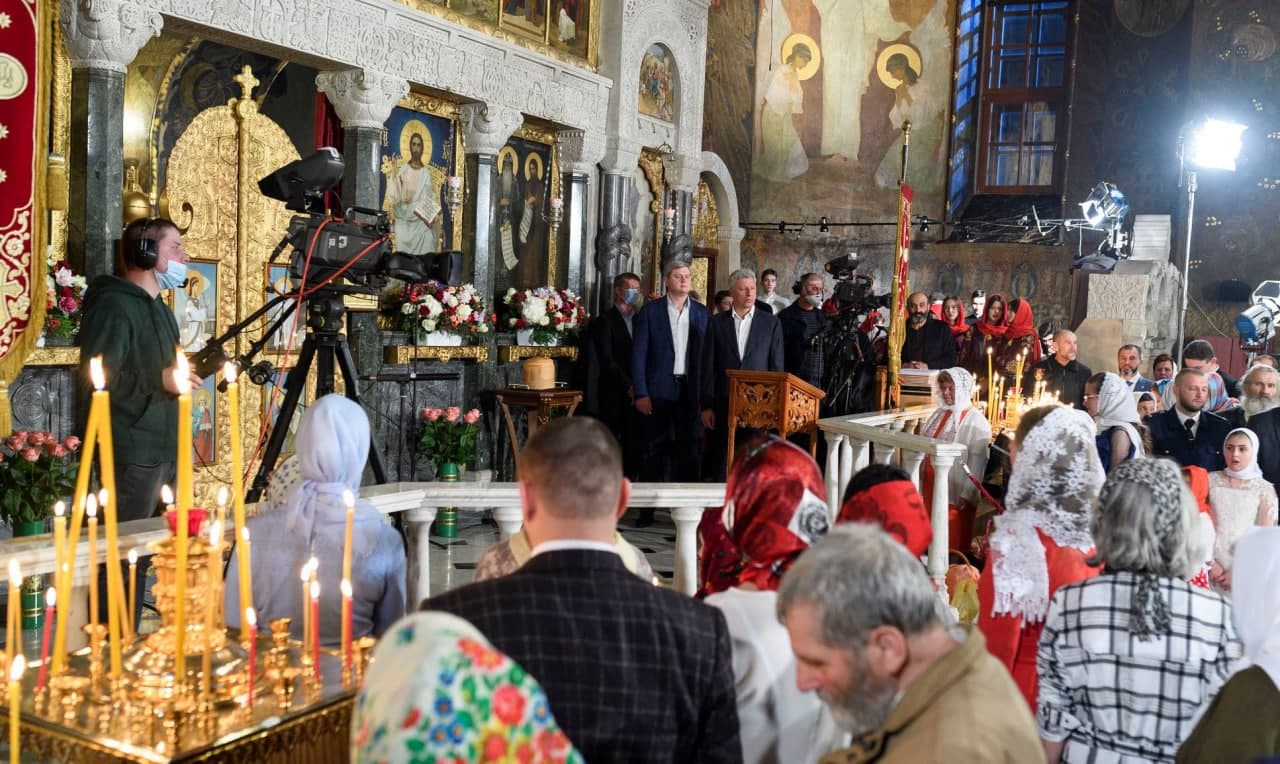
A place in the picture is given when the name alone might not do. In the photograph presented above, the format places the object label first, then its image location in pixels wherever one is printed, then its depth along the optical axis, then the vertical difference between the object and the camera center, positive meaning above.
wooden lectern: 7.15 -0.51
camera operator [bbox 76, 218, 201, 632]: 4.62 -0.27
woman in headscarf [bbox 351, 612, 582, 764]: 1.24 -0.41
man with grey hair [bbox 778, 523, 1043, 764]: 1.68 -0.48
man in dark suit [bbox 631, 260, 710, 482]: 8.47 -0.41
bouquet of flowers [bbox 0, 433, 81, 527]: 5.55 -0.86
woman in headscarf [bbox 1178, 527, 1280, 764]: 2.11 -0.67
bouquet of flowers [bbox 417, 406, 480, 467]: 8.64 -0.94
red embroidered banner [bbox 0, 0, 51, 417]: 5.56 +0.51
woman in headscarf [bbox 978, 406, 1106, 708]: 3.38 -0.59
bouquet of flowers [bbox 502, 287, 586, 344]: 9.84 -0.03
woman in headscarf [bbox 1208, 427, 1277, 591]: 5.07 -0.67
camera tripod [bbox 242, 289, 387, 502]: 4.58 -0.23
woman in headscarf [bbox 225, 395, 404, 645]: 2.90 -0.59
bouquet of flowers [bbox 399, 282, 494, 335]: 8.64 -0.04
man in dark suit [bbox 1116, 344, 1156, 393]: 9.26 -0.26
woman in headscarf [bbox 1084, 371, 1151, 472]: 5.63 -0.43
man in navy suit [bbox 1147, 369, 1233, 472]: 6.10 -0.49
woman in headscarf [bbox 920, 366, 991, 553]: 6.64 -0.55
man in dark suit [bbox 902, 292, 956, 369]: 10.63 -0.17
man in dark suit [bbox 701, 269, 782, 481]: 8.43 -0.27
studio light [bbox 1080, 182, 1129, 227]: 16.34 +1.63
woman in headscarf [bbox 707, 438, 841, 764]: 2.37 -0.57
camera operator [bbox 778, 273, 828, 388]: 9.57 -0.12
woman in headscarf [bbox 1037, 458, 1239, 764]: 2.51 -0.64
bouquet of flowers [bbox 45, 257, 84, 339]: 6.12 -0.06
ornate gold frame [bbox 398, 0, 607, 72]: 8.93 +2.14
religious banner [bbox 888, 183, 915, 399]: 7.72 +0.19
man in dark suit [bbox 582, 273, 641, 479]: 9.42 -0.46
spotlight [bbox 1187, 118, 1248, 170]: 14.72 +2.29
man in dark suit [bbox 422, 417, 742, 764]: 1.92 -0.51
